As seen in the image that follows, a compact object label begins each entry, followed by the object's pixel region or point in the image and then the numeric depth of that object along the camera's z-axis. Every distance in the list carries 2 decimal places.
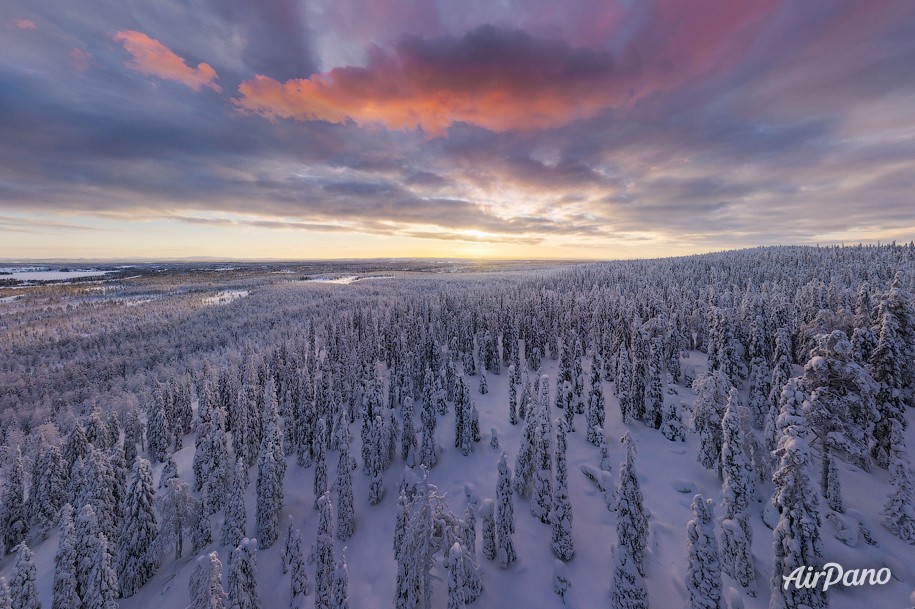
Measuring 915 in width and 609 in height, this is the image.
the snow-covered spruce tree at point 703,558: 16.88
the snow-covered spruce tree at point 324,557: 24.62
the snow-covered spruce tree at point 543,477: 29.94
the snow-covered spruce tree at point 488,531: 28.00
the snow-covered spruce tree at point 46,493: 36.59
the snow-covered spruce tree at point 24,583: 21.36
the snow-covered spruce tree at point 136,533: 29.77
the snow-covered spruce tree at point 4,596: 18.59
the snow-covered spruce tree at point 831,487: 25.22
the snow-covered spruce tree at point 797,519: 15.87
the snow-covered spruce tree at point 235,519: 29.14
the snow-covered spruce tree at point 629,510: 21.03
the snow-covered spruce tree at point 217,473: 35.34
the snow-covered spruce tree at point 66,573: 23.64
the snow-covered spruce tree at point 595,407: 42.47
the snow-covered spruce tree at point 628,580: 21.00
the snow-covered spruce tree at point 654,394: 42.88
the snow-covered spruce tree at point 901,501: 22.81
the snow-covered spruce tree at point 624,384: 43.94
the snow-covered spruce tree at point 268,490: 33.00
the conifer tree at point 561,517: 27.36
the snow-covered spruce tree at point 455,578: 19.31
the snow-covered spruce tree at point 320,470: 37.56
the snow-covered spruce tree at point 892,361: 26.72
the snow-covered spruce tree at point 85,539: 24.59
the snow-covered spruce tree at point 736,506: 22.23
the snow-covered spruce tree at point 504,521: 27.40
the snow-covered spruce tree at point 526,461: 32.03
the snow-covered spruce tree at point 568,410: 43.86
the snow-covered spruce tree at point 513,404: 49.06
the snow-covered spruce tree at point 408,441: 42.94
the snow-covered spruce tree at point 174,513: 30.27
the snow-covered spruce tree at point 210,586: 18.16
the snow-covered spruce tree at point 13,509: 34.75
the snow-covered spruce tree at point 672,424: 40.03
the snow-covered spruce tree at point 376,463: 37.56
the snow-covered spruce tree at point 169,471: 31.09
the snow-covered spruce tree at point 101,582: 23.27
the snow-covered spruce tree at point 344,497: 33.61
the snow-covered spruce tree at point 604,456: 36.03
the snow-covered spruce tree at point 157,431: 50.69
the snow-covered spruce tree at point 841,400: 23.34
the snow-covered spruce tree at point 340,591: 21.84
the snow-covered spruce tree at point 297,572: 26.11
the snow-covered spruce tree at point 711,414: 30.72
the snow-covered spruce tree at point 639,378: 43.97
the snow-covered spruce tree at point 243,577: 21.79
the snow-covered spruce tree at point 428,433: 41.30
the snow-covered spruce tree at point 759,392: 38.34
